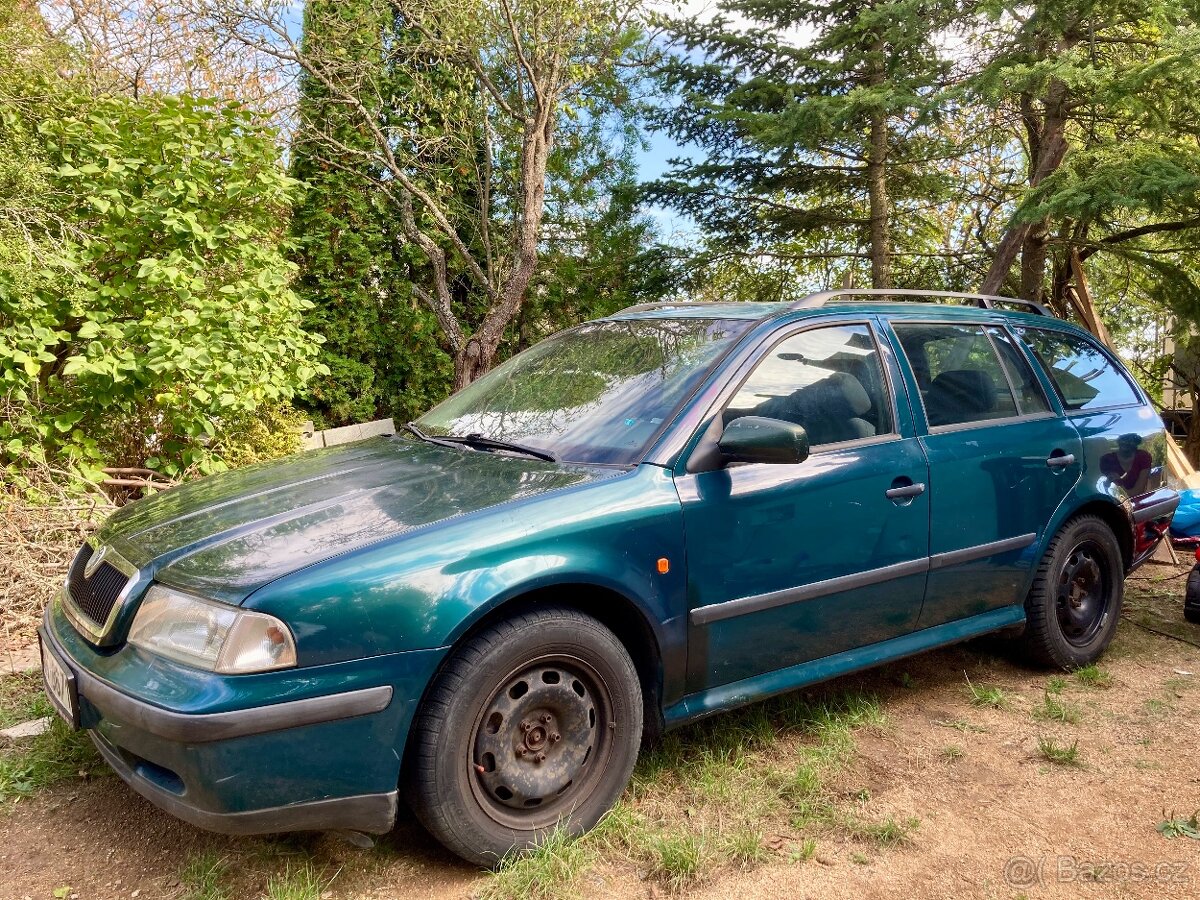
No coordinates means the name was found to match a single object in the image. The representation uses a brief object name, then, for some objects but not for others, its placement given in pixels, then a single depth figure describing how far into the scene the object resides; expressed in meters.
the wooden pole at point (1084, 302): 8.73
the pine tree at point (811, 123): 7.50
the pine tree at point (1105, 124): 5.76
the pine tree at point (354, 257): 8.27
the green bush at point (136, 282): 4.77
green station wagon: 2.25
